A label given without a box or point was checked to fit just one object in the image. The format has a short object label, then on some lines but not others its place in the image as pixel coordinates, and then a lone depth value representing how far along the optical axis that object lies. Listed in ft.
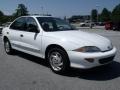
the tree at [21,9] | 114.87
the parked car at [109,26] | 63.07
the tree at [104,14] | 158.21
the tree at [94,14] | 191.19
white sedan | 9.10
